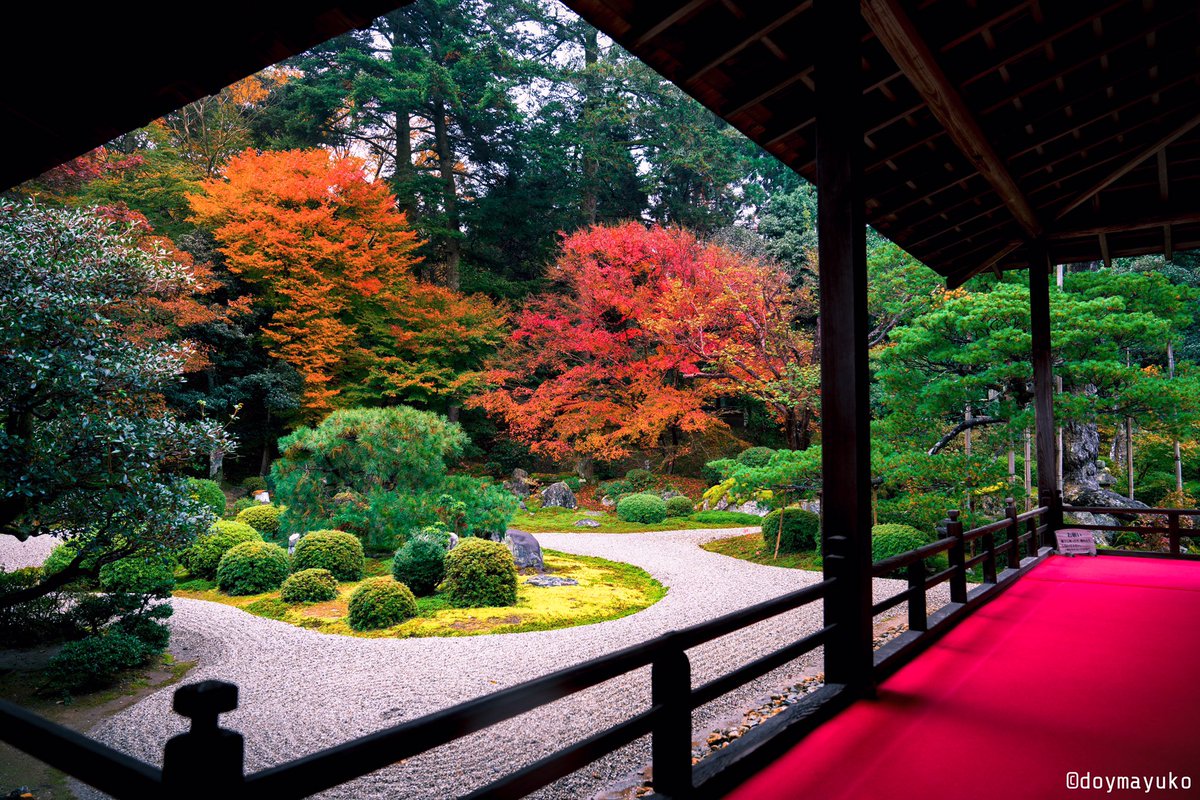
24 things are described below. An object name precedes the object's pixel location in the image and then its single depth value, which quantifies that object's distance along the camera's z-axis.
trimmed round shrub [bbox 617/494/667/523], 13.52
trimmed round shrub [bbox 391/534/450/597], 7.20
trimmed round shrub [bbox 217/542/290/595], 7.72
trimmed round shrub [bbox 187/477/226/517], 11.50
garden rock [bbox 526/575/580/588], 7.88
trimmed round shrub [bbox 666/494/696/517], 14.06
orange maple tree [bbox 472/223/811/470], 12.86
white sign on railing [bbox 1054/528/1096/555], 6.54
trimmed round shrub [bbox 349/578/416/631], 6.19
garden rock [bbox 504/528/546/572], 8.73
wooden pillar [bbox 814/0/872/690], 2.70
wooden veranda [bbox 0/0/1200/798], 1.41
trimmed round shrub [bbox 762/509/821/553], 9.70
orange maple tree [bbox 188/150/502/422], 13.88
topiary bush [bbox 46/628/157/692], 4.86
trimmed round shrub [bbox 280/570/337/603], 7.15
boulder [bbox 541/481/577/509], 15.43
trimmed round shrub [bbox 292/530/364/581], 7.85
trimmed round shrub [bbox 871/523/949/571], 7.84
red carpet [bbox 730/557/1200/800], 2.05
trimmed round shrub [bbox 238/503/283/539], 10.05
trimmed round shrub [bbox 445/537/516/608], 6.86
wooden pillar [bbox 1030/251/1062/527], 6.21
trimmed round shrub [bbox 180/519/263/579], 8.42
